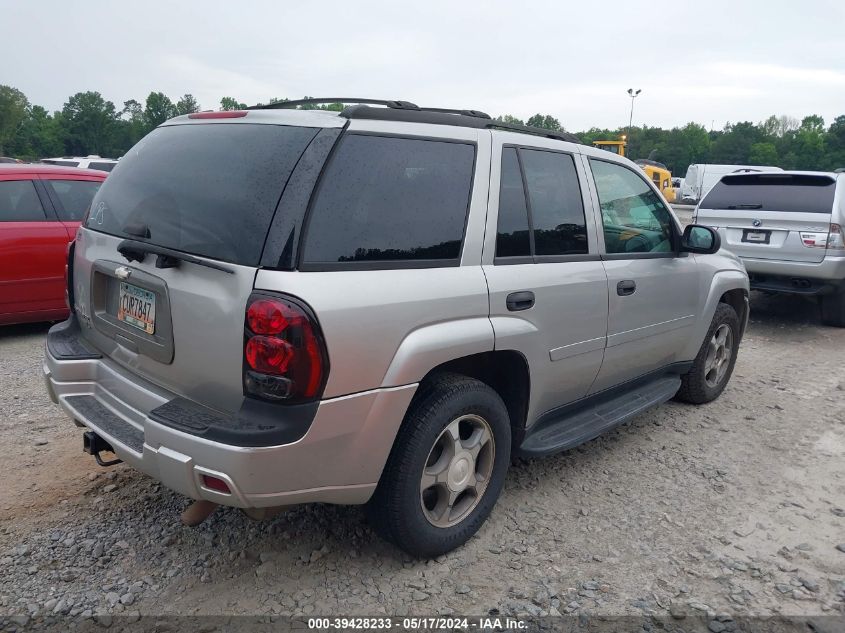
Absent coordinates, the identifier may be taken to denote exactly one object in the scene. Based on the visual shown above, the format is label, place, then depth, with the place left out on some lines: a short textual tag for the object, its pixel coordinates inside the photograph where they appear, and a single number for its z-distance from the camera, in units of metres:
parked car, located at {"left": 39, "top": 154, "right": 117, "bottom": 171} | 15.08
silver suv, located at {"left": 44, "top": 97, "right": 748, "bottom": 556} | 2.23
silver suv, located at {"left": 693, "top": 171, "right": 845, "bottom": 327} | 7.00
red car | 5.68
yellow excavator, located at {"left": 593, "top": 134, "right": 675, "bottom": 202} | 27.16
